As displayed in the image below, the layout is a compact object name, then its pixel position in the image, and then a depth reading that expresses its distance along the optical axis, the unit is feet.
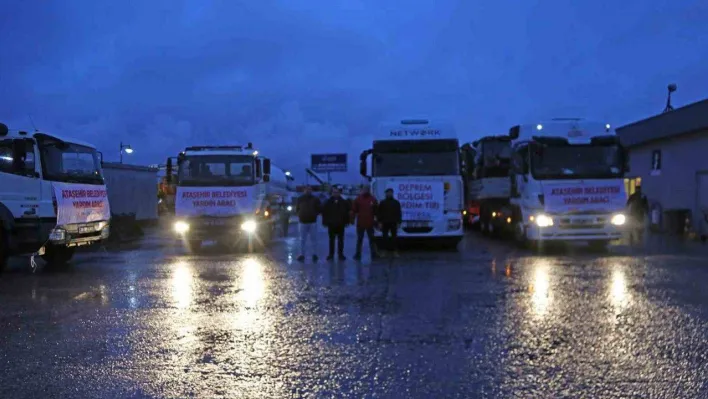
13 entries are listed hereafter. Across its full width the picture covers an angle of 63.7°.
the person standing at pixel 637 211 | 67.62
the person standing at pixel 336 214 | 43.93
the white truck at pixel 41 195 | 36.11
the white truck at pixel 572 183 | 47.44
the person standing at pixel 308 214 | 43.86
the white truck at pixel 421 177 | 47.93
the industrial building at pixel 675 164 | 69.56
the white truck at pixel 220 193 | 49.60
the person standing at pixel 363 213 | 44.62
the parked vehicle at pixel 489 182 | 60.90
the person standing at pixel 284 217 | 75.10
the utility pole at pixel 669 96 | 99.94
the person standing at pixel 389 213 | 45.55
